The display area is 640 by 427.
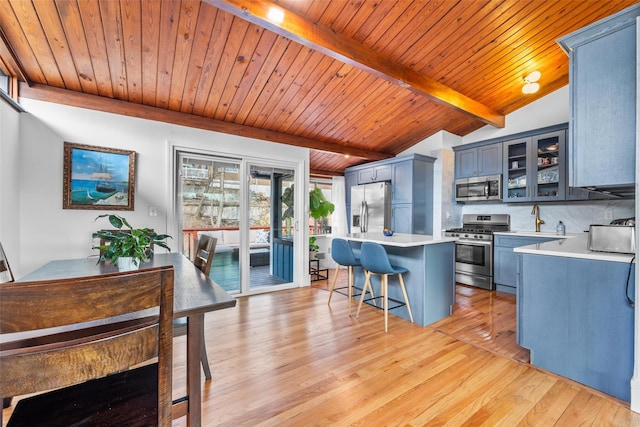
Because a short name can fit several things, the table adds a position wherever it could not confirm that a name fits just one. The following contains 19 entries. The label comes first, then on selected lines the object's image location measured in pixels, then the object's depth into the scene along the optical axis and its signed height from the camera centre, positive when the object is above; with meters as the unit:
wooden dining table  1.06 -0.37
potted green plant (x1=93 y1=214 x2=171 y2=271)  1.63 -0.22
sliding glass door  3.53 +0.07
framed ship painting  2.76 +0.36
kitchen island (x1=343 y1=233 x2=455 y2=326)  2.78 -0.62
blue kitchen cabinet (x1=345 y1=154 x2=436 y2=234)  4.57 +0.39
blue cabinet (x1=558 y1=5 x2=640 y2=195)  1.64 +0.72
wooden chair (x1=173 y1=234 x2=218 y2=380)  1.55 -0.35
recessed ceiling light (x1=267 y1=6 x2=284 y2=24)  2.10 +1.54
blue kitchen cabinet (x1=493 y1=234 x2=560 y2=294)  3.88 -0.66
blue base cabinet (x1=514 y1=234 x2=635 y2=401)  1.69 -0.67
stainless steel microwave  4.35 +0.44
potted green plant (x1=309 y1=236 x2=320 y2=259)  5.00 -0.62
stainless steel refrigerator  4.89 +0.13
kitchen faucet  4.15 +0.03
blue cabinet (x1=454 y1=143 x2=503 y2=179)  4.39 +0.91
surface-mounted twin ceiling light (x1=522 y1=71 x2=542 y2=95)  3.52 +1.75
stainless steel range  4.12 -0.54
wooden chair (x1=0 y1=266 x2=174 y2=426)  0.66 -0.39
